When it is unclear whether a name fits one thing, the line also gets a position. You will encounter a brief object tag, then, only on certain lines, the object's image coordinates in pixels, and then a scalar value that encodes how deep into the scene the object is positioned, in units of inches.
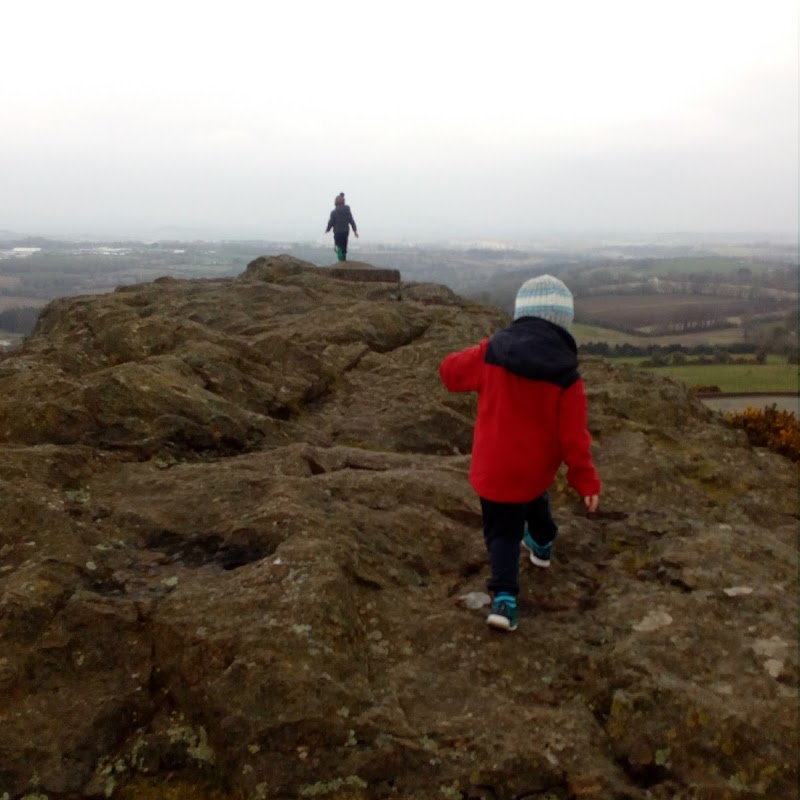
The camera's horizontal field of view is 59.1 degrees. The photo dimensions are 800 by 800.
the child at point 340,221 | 853.8
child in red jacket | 211.3
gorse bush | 430.0
